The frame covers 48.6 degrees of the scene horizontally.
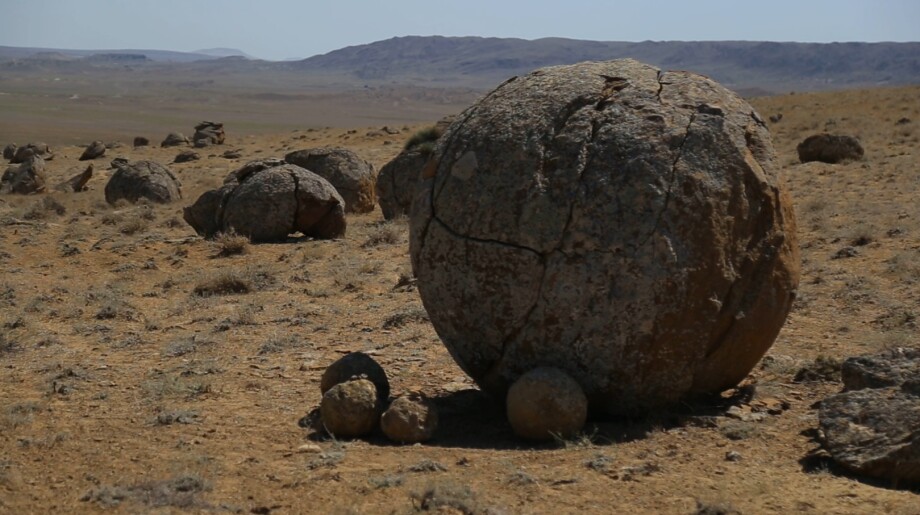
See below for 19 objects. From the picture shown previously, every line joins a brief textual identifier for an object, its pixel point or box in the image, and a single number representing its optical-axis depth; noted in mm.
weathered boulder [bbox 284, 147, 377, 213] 17562
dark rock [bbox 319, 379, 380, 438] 6184
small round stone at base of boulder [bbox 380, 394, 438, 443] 6109
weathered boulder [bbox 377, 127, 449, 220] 16359
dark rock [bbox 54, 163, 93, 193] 23078
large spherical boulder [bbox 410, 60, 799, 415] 5949
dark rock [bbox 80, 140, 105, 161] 30453
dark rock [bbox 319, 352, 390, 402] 6578
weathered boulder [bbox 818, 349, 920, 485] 5258
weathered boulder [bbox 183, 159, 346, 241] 14719
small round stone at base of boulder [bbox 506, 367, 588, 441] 5961
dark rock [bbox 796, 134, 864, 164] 21047
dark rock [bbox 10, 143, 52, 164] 29484
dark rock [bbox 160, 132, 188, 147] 34812
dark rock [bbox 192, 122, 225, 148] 33906
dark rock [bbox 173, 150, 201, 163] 29141
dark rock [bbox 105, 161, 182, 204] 20219
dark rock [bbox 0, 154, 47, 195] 22922
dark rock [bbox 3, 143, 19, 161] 30625
